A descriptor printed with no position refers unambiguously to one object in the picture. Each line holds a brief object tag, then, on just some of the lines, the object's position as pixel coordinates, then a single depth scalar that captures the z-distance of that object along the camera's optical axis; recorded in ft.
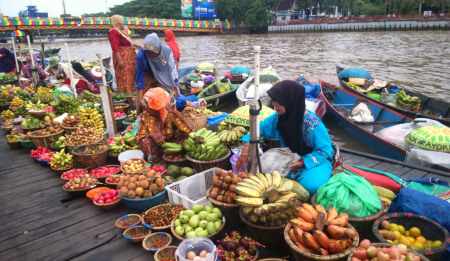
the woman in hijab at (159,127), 12.62
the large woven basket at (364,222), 7.73
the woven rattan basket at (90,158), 13.15
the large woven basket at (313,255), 6.16
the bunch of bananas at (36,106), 19.43
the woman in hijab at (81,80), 25.54
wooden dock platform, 8.71
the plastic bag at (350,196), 7.93
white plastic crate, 9.81
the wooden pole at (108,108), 15.48
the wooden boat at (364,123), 17.43
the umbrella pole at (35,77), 25.85
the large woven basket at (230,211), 8.55
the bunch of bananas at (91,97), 22.13
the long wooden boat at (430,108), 19.44
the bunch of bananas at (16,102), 23.41
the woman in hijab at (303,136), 9.34
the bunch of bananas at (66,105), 18.86
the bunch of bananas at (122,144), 14.55
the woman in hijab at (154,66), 14.89
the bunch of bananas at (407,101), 22.72
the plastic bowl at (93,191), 11.28
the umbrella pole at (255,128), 8.18
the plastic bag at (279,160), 10.37
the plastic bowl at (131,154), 13.92
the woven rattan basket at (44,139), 15.51
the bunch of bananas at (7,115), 21.53
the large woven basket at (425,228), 6.52
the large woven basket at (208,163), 11.67
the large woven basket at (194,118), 14.37
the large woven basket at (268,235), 7.59
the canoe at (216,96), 28.18
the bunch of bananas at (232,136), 12.89
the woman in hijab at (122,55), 18.34
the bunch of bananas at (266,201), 7.47
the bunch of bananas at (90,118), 16.61
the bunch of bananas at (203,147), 11.81
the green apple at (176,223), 8.64
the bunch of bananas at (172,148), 12.60
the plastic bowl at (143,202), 9.96
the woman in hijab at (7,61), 35.62
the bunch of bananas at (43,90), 24.39
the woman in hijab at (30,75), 28.97
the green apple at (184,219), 8.59
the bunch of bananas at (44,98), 21.70
